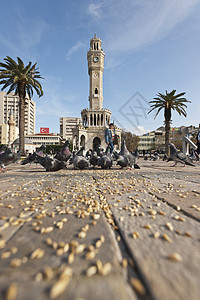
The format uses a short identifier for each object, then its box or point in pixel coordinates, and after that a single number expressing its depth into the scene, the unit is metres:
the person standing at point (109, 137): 11.61
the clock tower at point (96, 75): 52.66
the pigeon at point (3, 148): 7.05
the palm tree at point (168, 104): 21.55
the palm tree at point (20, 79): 17.40
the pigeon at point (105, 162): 7.54
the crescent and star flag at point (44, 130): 98.75
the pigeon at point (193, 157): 13.10
